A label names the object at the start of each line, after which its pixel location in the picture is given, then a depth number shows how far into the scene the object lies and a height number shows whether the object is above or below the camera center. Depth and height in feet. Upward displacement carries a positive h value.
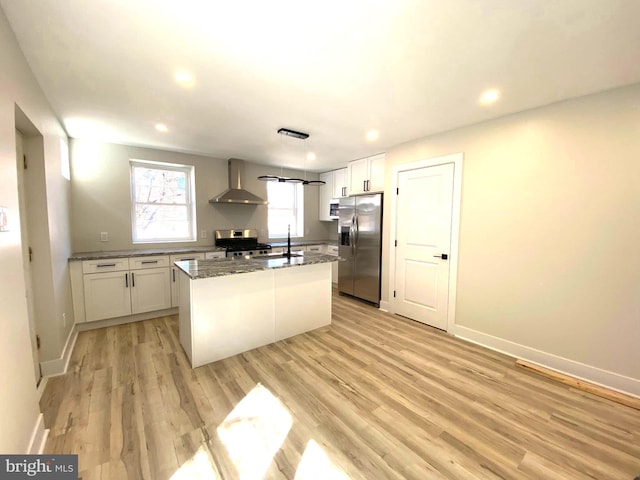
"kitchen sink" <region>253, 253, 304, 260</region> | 10.67 -1.35
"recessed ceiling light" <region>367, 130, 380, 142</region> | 10.46 +3.84
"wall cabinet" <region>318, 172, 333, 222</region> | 18.34 +2.11
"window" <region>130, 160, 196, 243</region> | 12.85 +1.13
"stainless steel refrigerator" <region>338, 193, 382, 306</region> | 13.19 -1.11
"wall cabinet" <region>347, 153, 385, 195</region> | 13.41 +2.83
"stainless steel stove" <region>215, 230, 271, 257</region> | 13.79 -1.14
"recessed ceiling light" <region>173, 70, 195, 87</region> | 6.28 +3.72
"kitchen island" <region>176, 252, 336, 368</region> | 7.88 -2.74
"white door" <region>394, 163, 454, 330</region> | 10.47 -0.76
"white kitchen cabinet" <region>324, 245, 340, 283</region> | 16.88 -1.88
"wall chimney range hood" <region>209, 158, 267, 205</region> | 14.15 +1.92
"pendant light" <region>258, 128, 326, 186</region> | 10.14 +3.72
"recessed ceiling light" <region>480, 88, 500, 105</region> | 7.03 +3.74
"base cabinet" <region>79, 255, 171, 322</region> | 10.38 -2.74
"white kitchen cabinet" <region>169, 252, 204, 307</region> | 12.09 -2.66
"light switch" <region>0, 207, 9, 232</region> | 4.10 +0.05
